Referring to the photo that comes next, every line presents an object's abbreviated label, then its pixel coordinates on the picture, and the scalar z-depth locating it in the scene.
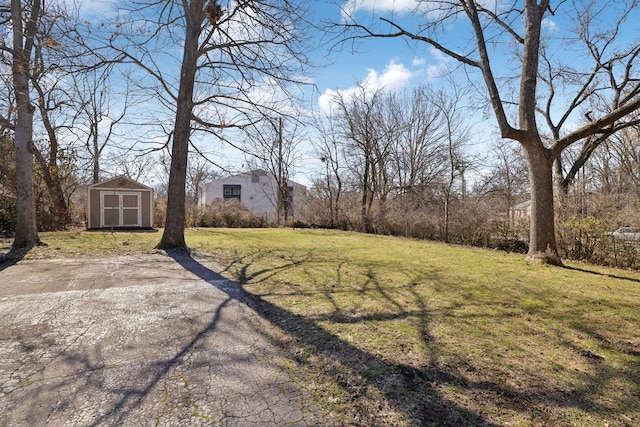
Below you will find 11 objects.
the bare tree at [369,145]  20.73
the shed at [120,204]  16.50
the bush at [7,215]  13.33
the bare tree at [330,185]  21.89
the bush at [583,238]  7.94
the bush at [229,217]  20.52
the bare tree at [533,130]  7.20
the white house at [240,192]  39.12
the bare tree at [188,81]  8.08
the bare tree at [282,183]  23.03
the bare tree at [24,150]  8.23
